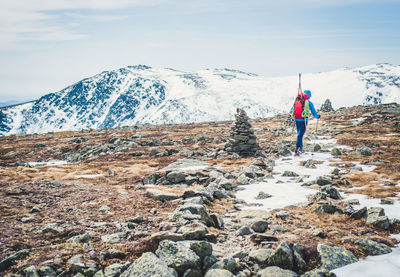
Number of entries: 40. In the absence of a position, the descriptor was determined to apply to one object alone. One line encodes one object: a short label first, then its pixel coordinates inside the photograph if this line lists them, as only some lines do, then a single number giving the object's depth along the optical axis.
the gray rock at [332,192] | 10.92
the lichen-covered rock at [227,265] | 6.01
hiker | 19.78
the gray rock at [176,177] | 15.42
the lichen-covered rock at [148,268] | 5.59
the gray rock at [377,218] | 7.79
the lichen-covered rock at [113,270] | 5.87
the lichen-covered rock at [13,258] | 6.12
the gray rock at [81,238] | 7.49
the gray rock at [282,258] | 6.12
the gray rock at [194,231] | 7.08
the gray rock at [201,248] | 6.39
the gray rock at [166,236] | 6.97
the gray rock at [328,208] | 9.31
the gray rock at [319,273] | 5.61
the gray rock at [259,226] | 8.17
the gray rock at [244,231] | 7.96
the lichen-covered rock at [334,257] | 6.02
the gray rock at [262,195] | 11.84
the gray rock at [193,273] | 5.82
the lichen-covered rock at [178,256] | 5.95
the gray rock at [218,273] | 5.69
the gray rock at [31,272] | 5.72
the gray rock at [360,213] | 8.58
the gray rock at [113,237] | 7.52
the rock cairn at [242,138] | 23.09
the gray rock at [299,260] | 6.11
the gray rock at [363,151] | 19.38
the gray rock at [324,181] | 12.75
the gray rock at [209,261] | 6.11
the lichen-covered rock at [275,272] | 5.75
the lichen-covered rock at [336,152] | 20.17
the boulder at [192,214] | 8.34
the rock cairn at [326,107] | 86.12
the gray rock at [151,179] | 15.93
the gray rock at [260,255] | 6.36
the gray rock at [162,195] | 11.54
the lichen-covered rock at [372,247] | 6.48
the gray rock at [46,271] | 5.82
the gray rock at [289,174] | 15.30
